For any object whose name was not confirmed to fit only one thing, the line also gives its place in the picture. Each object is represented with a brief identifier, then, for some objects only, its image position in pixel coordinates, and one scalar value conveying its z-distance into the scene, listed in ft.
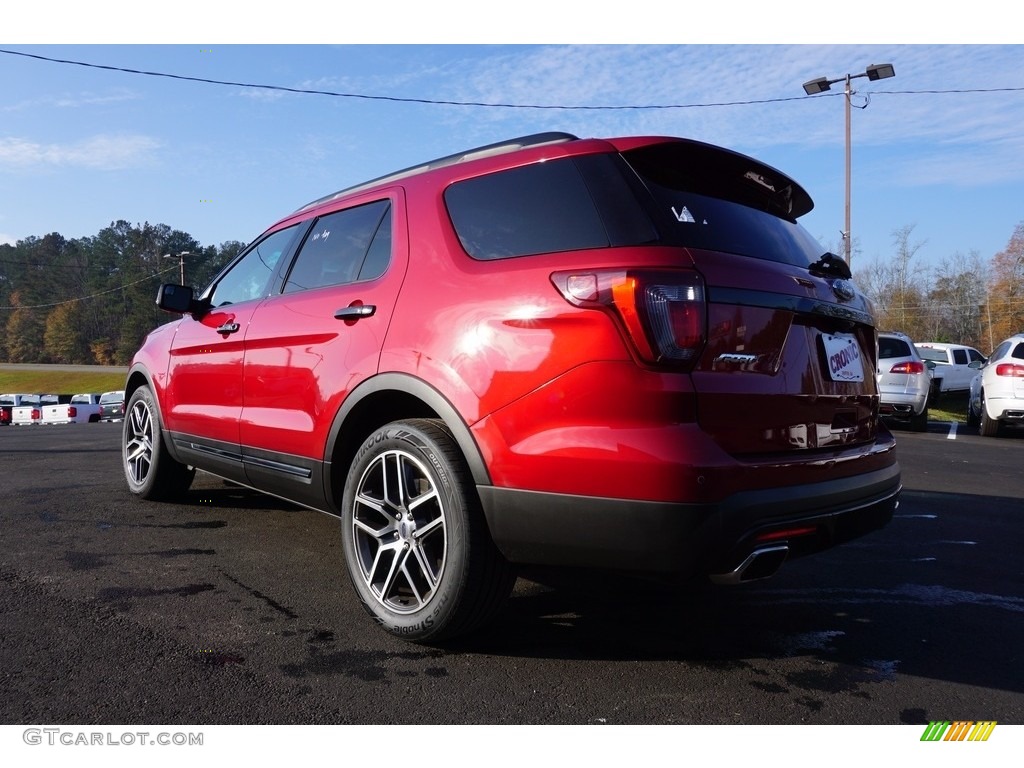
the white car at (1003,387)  36.01
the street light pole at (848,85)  71.00
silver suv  40.32
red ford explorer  7.34
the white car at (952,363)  67.77
